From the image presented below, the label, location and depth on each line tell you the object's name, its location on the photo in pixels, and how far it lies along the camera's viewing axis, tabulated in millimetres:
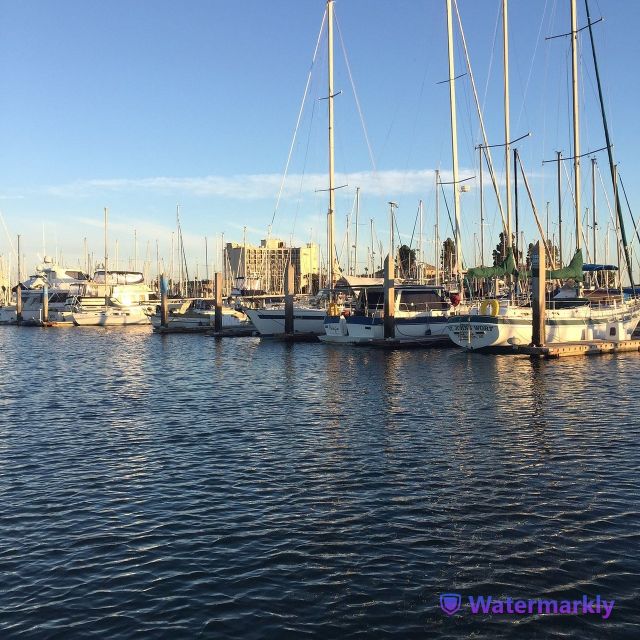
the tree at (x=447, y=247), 122344
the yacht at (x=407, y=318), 43875
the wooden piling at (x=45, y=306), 86188
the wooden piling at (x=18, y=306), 93000
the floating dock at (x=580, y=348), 34612
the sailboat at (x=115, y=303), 83750
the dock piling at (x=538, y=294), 34000
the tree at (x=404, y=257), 121869
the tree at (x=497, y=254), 118025
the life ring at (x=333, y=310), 48566
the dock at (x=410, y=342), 42656
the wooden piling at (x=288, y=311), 51531
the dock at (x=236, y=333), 61156
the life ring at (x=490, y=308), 37000
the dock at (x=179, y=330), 68812
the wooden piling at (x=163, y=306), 69231
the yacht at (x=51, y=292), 89688
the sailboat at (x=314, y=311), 49781
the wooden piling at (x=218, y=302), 60000
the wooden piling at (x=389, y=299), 41750
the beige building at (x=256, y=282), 89062
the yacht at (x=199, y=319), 70438
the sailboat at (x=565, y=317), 37312
